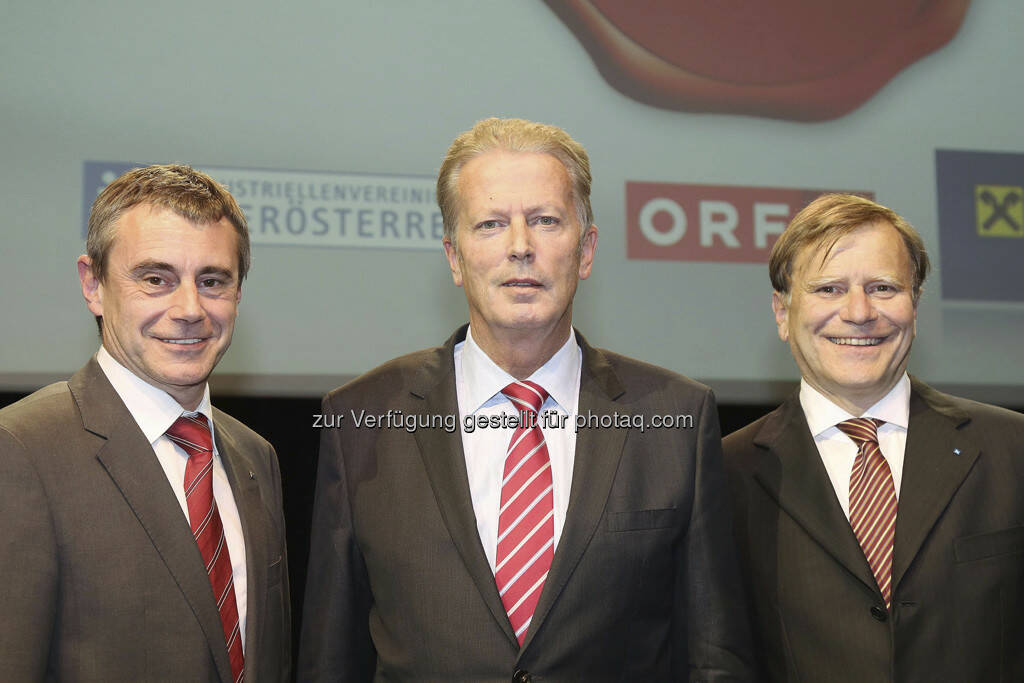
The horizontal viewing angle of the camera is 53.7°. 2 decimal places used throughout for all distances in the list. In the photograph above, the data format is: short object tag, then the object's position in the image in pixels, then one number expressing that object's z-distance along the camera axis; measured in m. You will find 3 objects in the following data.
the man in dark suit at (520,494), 2.14
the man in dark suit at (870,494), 2.33
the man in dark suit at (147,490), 1.92
